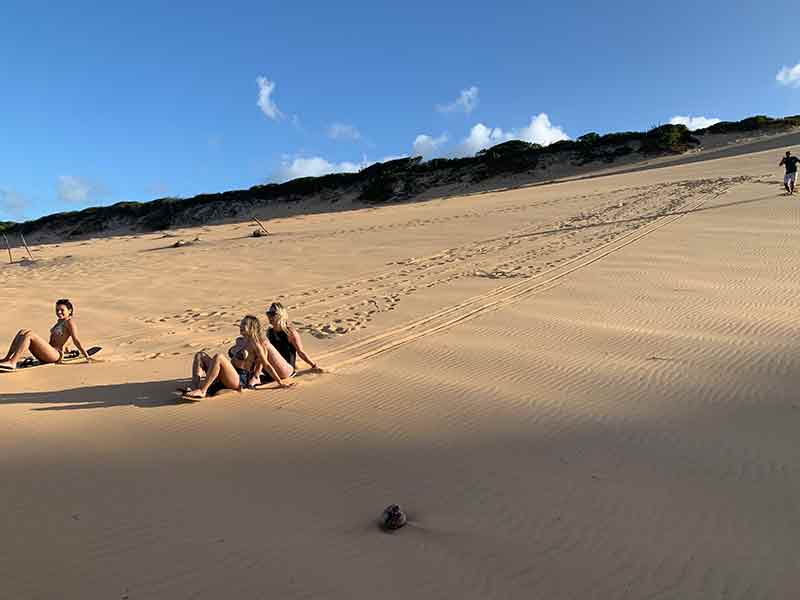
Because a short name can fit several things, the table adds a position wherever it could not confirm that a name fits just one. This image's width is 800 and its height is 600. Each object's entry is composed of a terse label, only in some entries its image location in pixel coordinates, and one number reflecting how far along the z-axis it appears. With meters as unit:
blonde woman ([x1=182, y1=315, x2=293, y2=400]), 5.05
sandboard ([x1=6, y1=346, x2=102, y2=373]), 6.53
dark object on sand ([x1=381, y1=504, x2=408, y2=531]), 2.93
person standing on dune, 16.17
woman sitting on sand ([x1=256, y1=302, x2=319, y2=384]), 5.69
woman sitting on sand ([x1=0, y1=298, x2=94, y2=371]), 6.29
